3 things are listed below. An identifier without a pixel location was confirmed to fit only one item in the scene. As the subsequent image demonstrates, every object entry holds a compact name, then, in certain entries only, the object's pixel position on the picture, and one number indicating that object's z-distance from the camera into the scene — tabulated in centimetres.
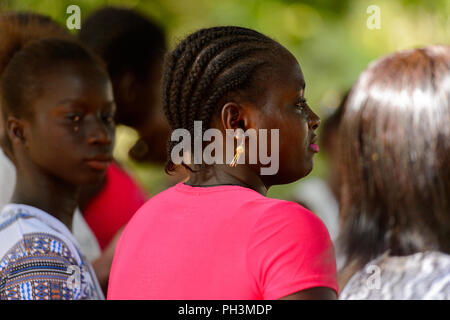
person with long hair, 400
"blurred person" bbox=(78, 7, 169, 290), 591
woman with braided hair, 279
